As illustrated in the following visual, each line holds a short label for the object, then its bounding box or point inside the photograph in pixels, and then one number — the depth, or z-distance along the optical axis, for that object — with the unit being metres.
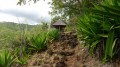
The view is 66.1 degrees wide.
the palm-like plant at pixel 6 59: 3.48
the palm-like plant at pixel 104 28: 2.19
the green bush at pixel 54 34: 5.09
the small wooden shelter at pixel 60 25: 5.39
